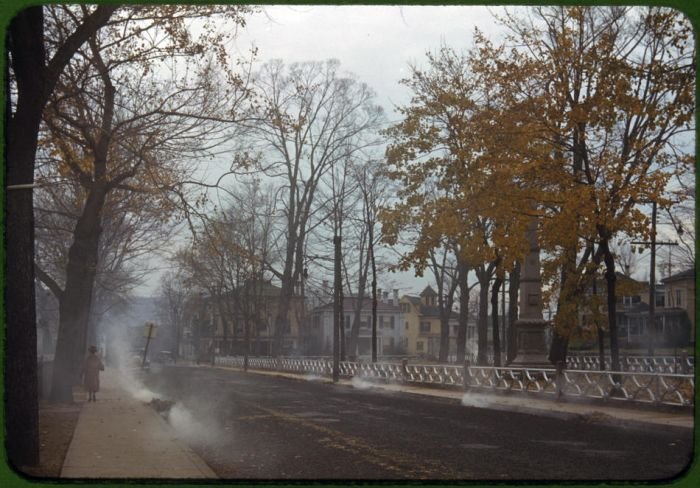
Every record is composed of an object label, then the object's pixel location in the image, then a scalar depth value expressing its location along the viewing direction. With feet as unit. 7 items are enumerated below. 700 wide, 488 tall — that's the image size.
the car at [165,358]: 271.86
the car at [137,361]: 185.75
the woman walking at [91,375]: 80.07
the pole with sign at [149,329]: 141.59
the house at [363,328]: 174.13
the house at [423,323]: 260.83
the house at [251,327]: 147.13
